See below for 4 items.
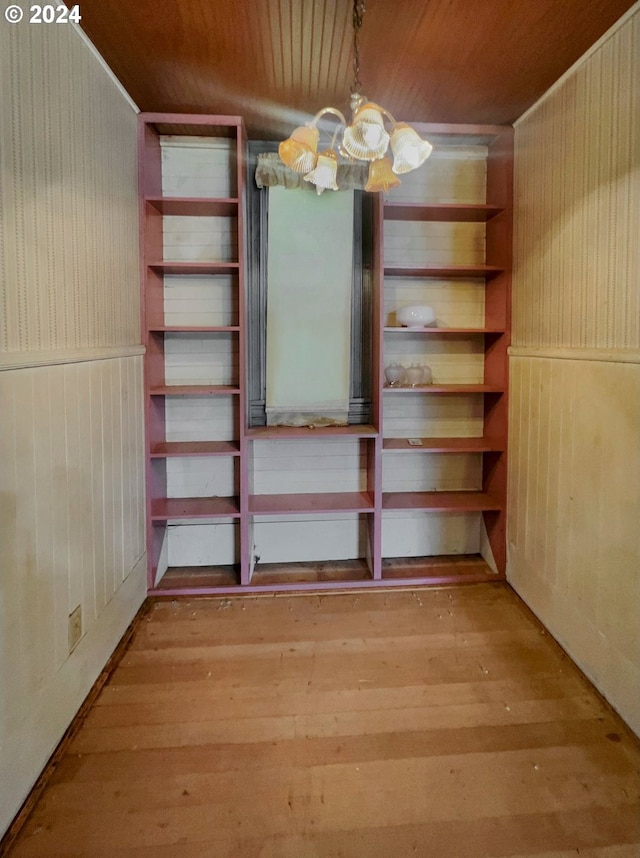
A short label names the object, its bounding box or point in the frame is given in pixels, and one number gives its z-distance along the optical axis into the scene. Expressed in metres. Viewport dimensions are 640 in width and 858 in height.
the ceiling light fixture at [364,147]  1.47
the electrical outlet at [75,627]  1.67
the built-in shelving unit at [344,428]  2.53
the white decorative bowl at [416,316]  2.59
